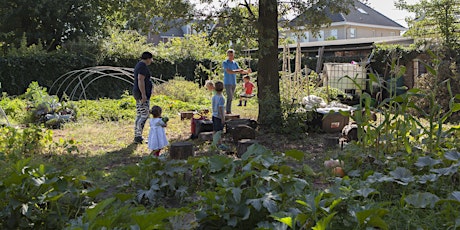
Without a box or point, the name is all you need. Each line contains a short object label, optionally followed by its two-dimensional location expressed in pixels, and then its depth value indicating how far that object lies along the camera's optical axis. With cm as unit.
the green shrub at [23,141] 571
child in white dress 577
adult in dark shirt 693
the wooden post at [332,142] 636
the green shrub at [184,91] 1296
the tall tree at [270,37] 769
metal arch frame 1463
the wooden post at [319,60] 1648
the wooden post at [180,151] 519
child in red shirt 1237
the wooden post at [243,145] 542
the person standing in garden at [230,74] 904
